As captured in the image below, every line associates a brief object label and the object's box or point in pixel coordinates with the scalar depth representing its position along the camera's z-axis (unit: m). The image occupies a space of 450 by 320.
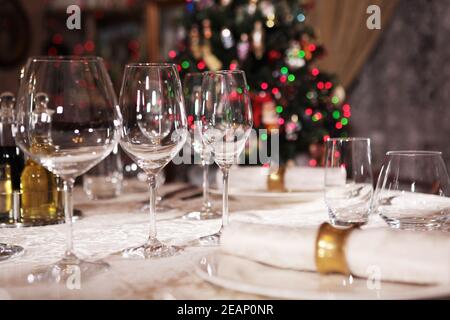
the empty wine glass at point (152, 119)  0.83
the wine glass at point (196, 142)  1.16
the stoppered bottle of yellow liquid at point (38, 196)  1.10
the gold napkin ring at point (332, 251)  0.66
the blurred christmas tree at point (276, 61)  3.99
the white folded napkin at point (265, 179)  1.42
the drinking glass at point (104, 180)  1.45
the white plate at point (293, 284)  0.59
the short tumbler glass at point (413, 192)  0.85
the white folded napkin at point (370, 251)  0.61
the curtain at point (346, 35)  4.48
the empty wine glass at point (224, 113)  0.94
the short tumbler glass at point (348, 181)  0.95
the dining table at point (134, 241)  0.66
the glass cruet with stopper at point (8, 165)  1.09
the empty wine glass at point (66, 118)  0.73
